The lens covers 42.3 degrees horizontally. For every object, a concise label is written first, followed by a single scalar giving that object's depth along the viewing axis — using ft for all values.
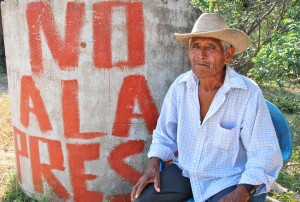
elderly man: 7.32
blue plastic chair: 8.20
